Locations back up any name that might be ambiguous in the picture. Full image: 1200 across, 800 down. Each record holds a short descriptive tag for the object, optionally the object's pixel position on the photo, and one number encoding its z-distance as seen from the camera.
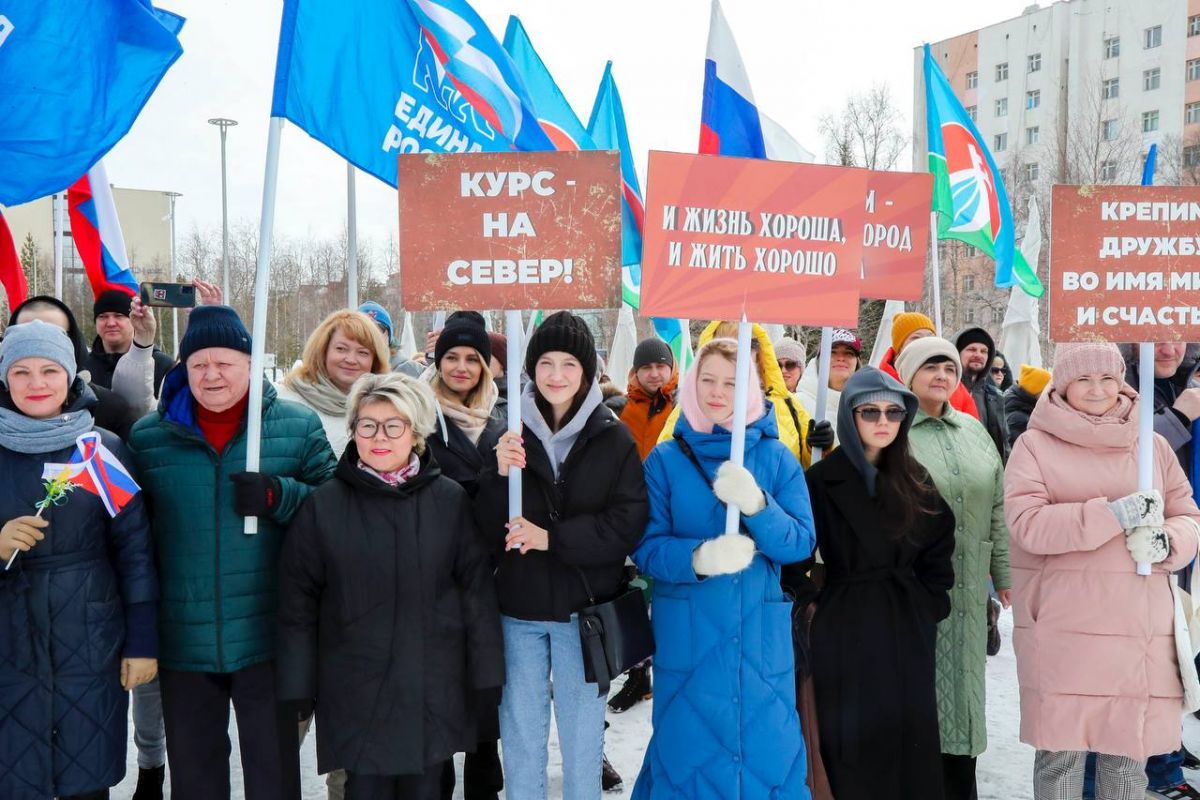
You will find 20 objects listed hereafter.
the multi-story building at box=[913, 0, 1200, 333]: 36.62
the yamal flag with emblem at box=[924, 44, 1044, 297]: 6.84
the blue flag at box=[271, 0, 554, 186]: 3.54
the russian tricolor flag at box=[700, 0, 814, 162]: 4.42
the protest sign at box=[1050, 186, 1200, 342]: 3.41
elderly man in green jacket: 3.04
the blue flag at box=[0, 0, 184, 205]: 3.24
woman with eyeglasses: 2.91
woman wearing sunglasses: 3.27
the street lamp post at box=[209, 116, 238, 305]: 29.84
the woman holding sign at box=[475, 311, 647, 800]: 3.11
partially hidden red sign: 3.88
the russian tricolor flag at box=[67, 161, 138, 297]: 4.71
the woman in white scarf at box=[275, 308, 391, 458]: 4.03
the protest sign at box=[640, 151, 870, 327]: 3.12
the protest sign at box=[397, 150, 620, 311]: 3.09
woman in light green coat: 3.56
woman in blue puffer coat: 3.04
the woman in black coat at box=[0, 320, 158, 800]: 2.85
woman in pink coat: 3.32
